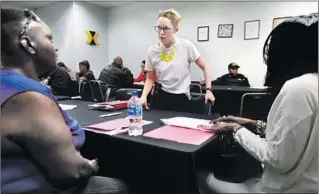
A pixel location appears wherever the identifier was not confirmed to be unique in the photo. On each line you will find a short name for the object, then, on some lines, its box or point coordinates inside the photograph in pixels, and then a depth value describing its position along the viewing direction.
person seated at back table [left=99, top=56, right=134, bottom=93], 4.79
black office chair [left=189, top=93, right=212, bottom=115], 1.83
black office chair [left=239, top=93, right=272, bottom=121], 3.15
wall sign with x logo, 7.16
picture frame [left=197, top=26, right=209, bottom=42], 6.13
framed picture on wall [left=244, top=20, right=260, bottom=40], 5.51
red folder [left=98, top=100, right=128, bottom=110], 1.86
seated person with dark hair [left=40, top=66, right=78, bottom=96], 3.53
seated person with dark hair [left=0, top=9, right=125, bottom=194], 0.80
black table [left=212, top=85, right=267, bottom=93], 3.70
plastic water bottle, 1.23
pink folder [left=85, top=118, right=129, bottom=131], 1.30
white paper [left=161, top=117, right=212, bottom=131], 1.31
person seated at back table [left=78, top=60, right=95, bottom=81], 6.08
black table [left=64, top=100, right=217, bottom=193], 1.00
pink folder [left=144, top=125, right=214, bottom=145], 1.09
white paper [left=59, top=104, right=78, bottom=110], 1.91
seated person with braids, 0.70
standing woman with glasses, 1.99
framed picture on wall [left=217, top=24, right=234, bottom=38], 5.82
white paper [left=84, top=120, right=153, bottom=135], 1.22
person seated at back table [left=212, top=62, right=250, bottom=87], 4.75
